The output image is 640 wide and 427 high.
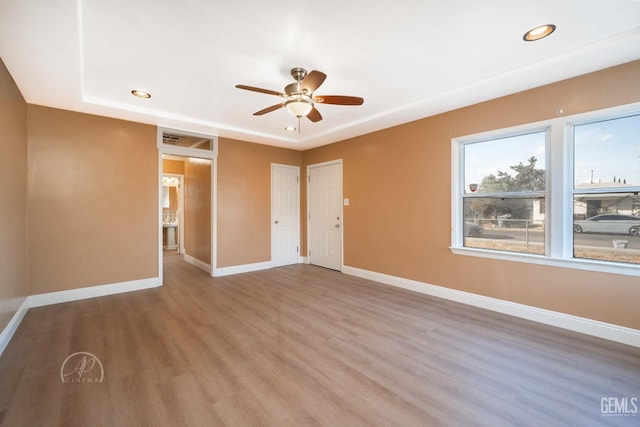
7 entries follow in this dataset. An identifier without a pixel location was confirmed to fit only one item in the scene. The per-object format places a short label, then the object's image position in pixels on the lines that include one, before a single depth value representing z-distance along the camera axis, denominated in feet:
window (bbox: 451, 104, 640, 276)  8.50
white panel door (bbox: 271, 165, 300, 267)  19.12
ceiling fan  8.68
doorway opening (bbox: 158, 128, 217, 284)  15.19
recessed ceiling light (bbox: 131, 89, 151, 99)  10.65
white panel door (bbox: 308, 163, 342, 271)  17.92
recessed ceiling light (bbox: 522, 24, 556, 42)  6.94
